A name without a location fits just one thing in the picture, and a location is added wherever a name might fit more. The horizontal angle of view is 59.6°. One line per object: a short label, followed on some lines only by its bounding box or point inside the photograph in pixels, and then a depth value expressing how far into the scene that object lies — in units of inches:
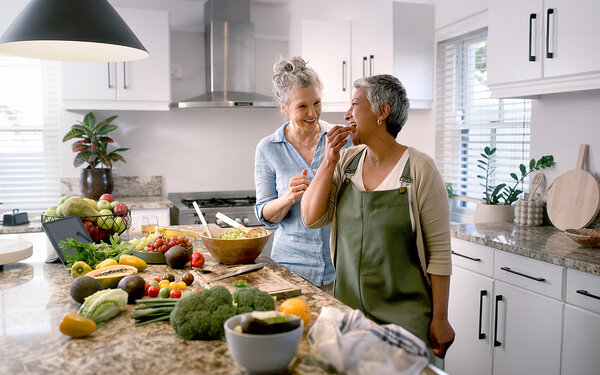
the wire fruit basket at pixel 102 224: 83.0
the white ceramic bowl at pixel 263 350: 39.2
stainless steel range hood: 177.8
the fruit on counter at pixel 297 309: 49.7
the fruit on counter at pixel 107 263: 67.8
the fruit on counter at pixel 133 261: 70.7
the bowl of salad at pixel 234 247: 73.8
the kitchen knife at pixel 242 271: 66.0
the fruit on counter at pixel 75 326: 48.2
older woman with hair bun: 83.4
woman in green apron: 68.7
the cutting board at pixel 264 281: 61.1
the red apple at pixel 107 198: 91.8
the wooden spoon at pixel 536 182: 118.9
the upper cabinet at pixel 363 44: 146.9
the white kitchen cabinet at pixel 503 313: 91.3
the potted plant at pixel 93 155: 165.0
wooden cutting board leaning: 105.4
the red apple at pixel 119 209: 86.4
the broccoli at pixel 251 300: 48.4
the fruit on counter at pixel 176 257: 73.0
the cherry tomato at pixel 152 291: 60.4
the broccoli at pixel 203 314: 46.7
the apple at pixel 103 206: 87.4
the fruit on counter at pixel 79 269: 66.8
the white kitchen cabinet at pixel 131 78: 162.1
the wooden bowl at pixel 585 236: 92.0
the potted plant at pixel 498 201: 123.2
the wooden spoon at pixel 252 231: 77.6
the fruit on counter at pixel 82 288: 56.8
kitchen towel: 39.9
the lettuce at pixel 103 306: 51.8
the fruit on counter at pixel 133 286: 58.5
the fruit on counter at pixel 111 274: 61.4
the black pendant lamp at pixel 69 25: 73.5
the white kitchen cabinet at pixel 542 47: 94.5
